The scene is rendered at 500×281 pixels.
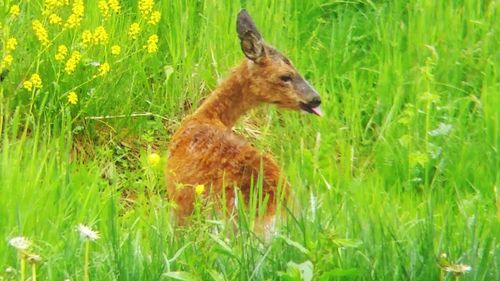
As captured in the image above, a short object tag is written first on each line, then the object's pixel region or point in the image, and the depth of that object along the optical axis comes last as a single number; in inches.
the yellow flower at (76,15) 597.3
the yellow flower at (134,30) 609.3
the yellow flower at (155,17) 622.5
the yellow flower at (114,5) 611.5
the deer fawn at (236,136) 485.7
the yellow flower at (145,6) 618.8
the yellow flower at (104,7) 611.2
